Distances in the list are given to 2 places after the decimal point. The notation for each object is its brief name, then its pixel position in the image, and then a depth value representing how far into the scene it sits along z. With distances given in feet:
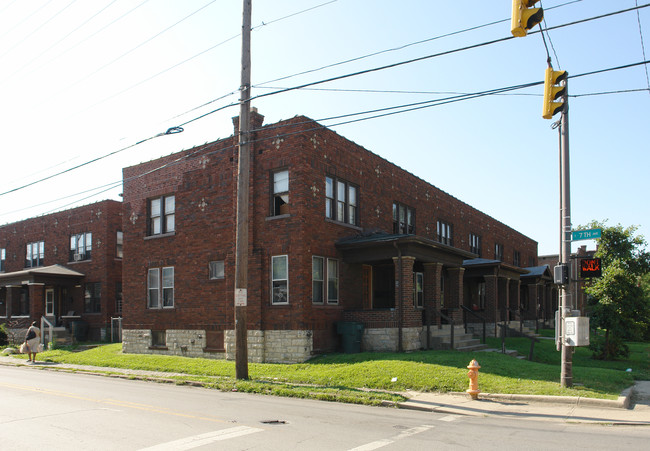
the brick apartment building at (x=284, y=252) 61.67
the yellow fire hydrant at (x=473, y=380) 39.70
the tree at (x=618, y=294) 73.36
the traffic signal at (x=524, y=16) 26.61
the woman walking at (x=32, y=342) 75.66
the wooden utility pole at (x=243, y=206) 50.06
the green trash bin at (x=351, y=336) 62.23
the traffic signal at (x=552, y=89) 33.76
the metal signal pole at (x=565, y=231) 41.11
